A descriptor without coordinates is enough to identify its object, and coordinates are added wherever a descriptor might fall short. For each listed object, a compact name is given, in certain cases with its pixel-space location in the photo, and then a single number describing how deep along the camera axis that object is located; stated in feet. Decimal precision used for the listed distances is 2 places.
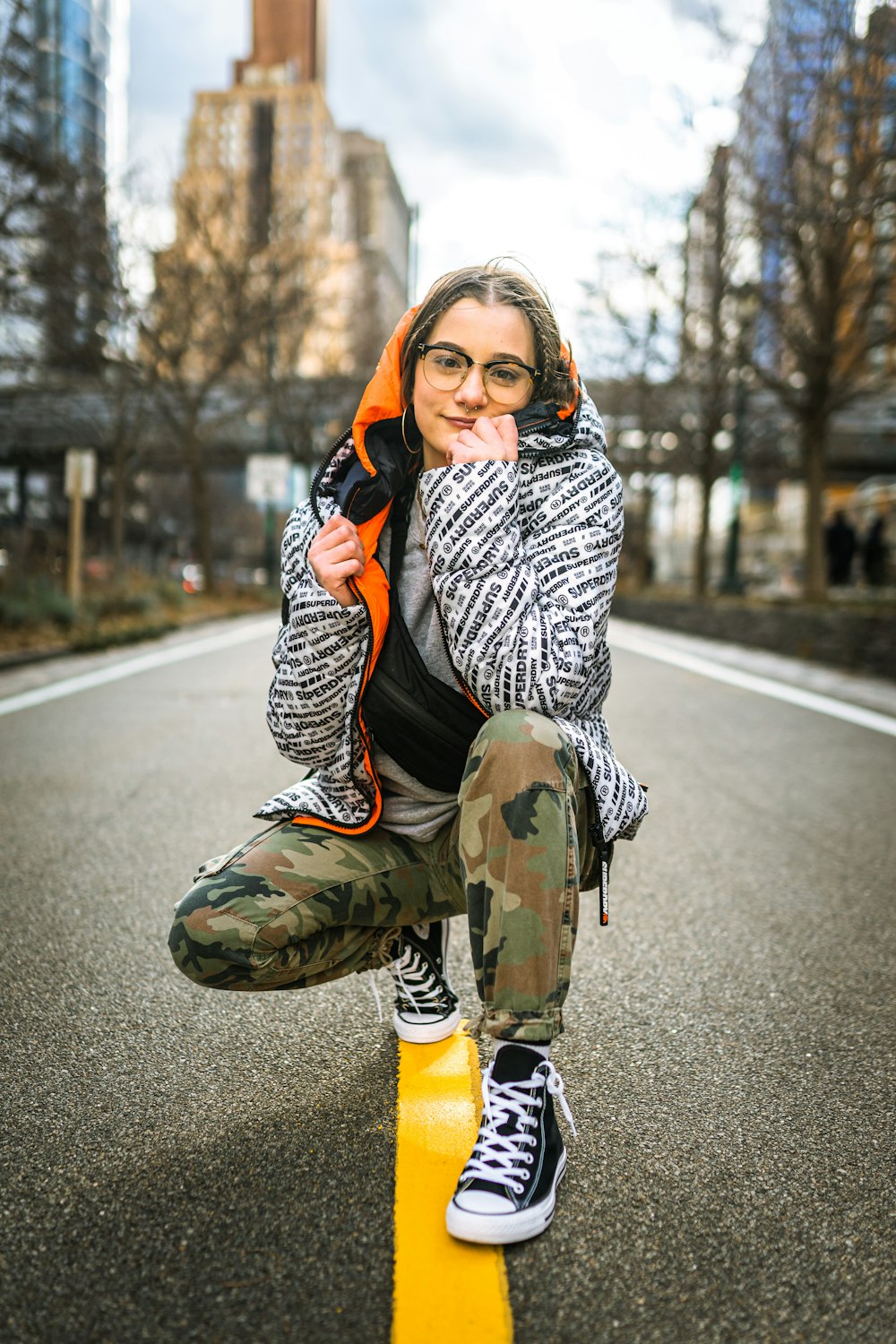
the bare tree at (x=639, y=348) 69.77
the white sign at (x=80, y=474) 53.16
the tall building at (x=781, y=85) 40.68
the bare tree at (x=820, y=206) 40.83
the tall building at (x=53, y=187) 38.19
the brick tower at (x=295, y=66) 595.06
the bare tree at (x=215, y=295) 72.28
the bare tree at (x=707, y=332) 59.47
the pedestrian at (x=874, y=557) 75.46
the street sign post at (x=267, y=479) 94.38
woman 6.44
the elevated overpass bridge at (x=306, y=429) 84.99
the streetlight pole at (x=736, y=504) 76.43
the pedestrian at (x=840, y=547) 76.79
